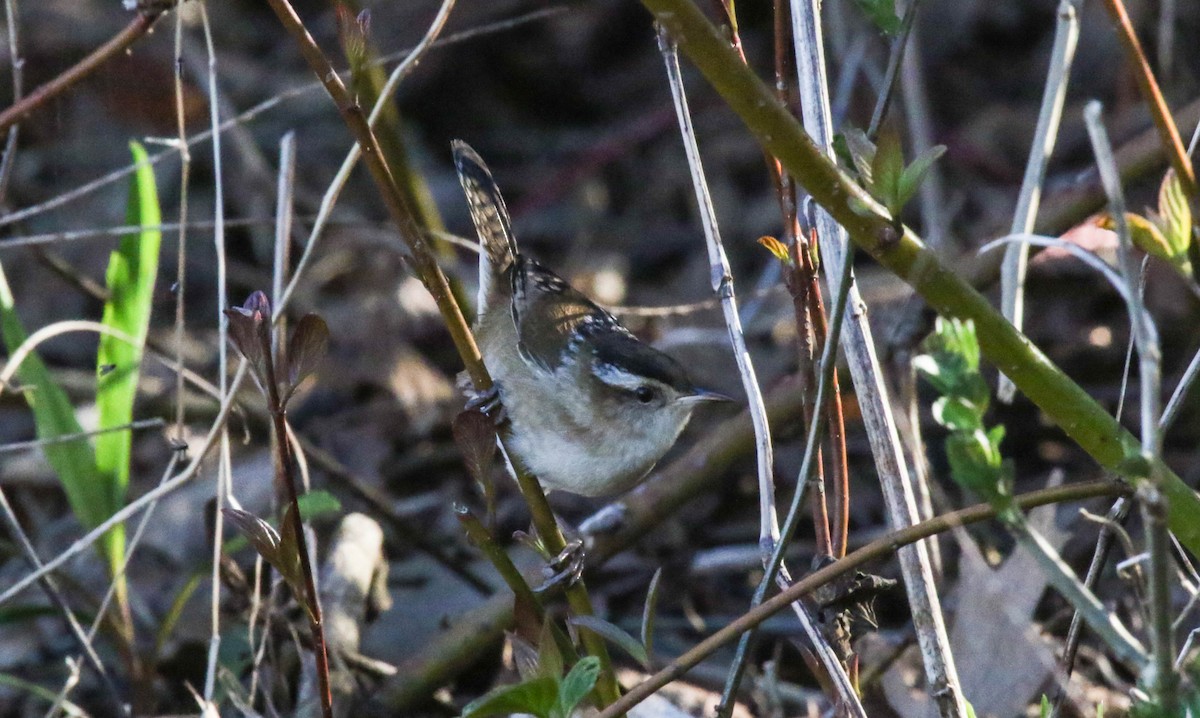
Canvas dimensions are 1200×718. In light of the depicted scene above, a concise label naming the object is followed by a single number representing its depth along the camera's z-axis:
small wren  6.85
